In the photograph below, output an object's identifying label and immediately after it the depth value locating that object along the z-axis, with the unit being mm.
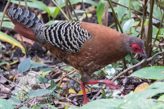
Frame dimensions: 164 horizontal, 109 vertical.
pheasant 7965
